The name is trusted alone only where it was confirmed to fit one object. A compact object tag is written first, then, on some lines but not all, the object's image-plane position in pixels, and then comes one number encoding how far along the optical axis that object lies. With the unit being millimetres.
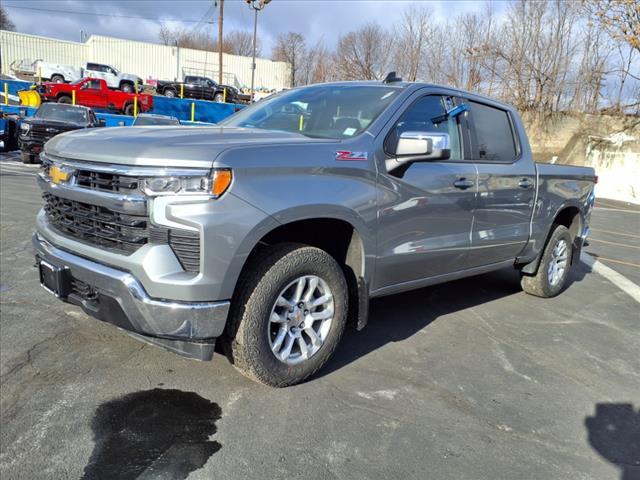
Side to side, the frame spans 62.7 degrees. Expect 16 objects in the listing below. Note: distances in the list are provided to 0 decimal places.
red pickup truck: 25875
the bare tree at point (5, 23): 87562
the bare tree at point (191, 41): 87125
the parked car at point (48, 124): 14641
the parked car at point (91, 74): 38031
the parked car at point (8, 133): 16859
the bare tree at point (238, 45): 88438
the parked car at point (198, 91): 35031
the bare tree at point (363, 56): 38525
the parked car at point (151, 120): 13781
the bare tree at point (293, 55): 67938
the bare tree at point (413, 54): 33562
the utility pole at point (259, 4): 35750
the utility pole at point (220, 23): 39000
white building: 56375
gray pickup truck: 2693
